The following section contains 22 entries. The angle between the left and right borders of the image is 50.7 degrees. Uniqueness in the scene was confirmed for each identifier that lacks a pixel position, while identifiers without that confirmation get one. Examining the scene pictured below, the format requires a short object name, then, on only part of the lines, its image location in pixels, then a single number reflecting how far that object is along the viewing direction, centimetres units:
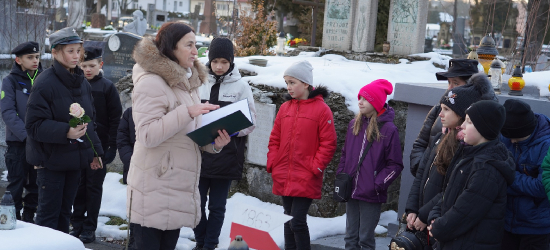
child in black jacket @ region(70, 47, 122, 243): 561
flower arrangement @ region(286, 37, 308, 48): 1570
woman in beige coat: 323
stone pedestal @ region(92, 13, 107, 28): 3225
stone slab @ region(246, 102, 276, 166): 668
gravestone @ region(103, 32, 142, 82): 988
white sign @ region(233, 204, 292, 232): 299
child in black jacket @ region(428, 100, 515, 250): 338
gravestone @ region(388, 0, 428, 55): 973
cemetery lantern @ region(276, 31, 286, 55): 1289
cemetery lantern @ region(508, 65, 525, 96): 531
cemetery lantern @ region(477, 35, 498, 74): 622
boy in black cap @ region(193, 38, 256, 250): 510
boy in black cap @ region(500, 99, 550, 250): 378
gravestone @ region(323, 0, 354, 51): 1045
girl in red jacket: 489
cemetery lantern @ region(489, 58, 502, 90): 540
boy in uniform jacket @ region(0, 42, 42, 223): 597
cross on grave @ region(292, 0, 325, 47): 1142
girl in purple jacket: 478
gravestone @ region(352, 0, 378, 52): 1020
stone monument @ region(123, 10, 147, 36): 1856
